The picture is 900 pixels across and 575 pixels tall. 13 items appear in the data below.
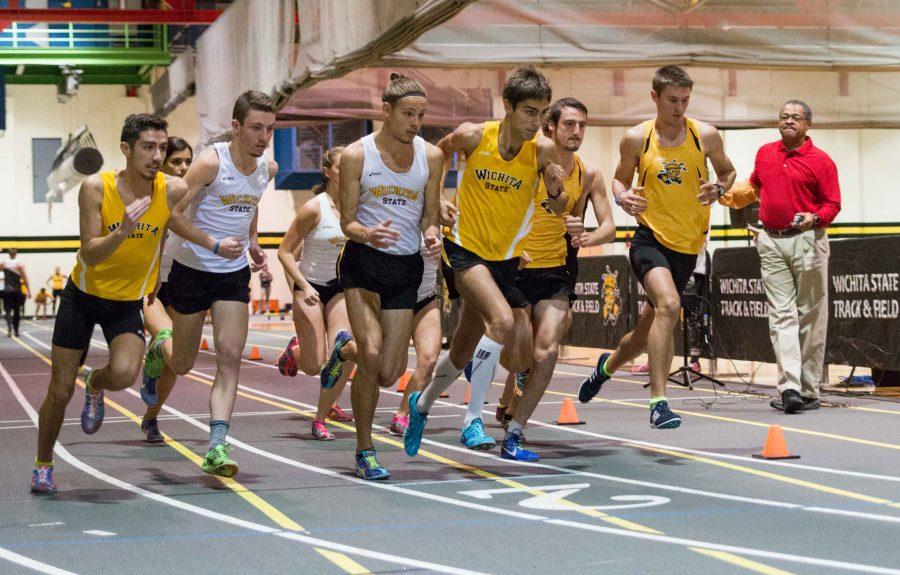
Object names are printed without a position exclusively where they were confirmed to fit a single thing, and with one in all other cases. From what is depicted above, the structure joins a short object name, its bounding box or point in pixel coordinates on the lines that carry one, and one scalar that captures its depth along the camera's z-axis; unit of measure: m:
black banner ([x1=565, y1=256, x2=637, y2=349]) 30.73
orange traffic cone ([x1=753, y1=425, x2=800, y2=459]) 14.51
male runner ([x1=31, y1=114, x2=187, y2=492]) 12.93
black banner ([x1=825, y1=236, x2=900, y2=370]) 21.50
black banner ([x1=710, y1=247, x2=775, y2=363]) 24.77
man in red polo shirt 20.34
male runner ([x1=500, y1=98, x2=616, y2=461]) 14.84
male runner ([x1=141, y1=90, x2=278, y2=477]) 13.50
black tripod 24.98
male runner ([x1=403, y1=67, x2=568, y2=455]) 14.04
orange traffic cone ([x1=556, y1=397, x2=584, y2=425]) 18.77
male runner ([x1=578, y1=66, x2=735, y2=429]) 15.56
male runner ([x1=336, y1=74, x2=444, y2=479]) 13.32
